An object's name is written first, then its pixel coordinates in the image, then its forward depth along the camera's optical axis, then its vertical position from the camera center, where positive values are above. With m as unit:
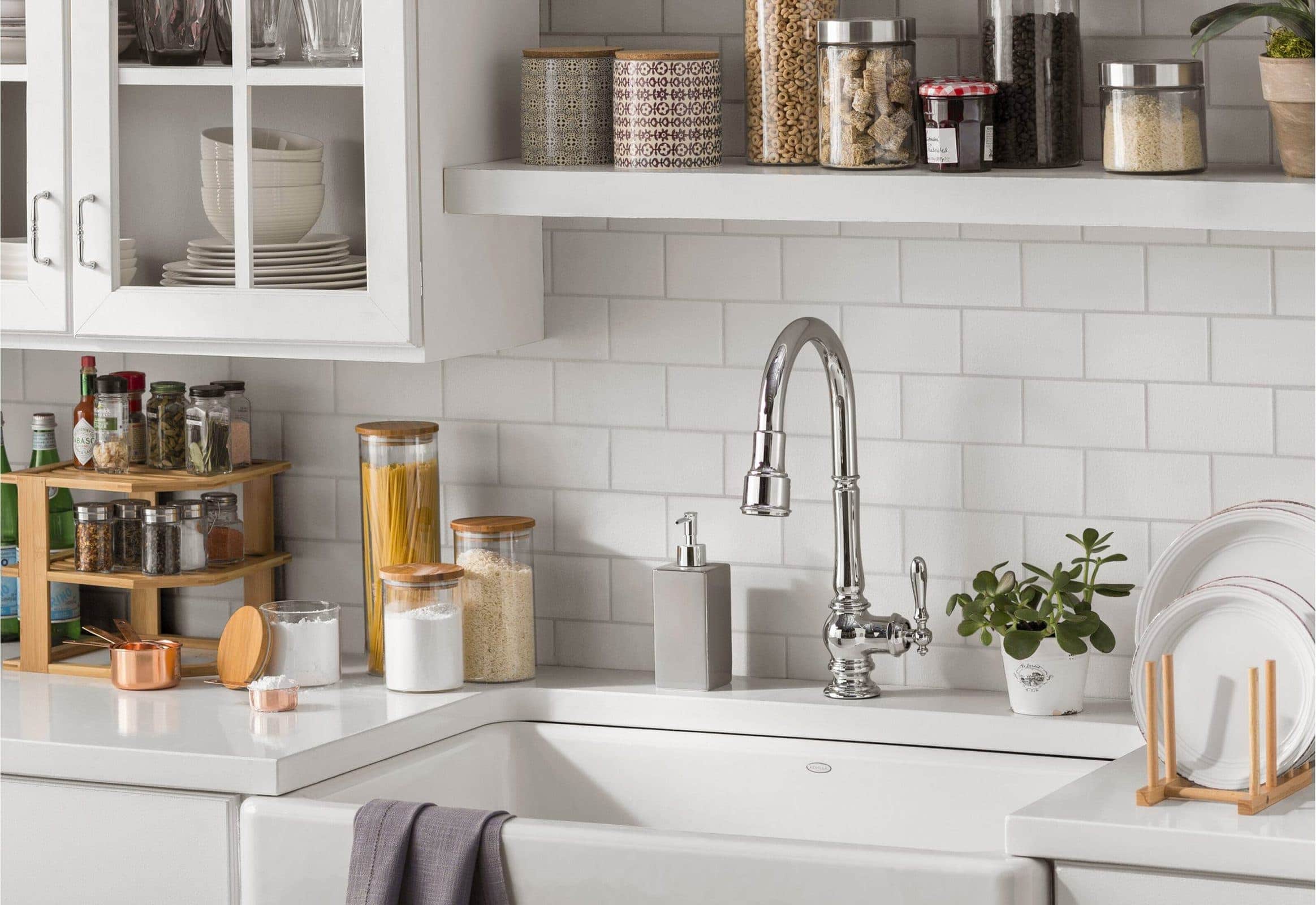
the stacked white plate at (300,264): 3.51 +0.24
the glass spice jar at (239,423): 4.04 +0.05
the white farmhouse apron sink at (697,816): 2.79 -0.40
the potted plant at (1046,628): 3.42 -0.21
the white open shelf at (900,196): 3.01 +0.28
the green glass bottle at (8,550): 4.14 -0.12
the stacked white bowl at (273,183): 3.48 +0.33
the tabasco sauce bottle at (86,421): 4.01 +0.06
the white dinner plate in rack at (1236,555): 3.20 -0.13
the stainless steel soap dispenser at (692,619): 3.67 -0.21
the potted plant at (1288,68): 2.95 +0.37
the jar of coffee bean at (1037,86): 3.25 +0.40
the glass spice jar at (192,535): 3.91 -0.10
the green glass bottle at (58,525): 4.10 -0.09
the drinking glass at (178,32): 3.53 +0.52
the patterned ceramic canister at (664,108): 3.42 +0.40
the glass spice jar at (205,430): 3.96 +0.04
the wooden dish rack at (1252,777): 2.89 -0.34
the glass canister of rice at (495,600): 3.80 -0.19
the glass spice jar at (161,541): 3.88 -0.10
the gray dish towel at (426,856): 2.94 -0.40
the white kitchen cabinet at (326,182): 3.43 +0.33
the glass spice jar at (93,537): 3.94 -0.10
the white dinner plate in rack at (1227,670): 3.03 -0.24
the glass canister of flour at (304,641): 3.75 -0.23
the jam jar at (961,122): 3.17 +0.35
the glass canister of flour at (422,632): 3.69 -0.22
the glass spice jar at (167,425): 3.99 +0.05
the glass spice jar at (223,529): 3.97 -0.09
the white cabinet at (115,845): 3.22 -0.43
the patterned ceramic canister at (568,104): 3.54 +0.42
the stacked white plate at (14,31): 3.63 +0.54
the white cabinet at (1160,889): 2.76 -0.42
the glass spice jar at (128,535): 3.97 -0.10
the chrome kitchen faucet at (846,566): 3.44 -0.14
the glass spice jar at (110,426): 3.98 +0.05
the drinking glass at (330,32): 3.43 +0.50
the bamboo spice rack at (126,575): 3.90 -0.14
